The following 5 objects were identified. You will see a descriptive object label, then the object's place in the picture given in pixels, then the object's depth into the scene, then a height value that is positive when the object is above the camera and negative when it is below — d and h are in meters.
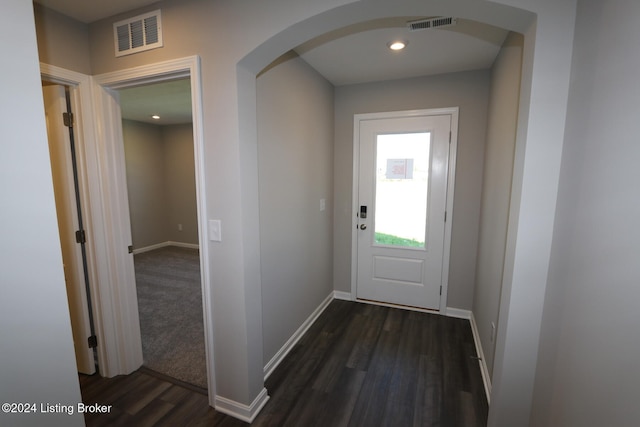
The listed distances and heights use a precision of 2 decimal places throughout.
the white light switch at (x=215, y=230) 1.71 -0.31
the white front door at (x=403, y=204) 2.97 -0.27
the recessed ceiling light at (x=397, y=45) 2.14 +1.03
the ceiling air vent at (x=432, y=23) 1.79 +1.00
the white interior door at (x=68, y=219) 1.93 -0.29
